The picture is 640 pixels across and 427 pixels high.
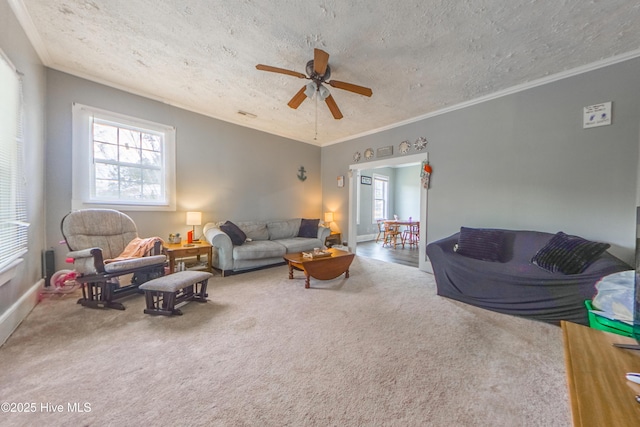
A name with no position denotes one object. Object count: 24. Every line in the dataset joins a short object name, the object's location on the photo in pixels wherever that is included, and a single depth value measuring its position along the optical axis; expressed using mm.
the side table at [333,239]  5242
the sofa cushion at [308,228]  4785
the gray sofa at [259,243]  3475
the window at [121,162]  2985
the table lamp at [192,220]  3625
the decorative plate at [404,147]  4223
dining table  6141
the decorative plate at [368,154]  4824
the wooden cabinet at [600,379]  672
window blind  1762
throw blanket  2695
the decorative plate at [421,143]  4004
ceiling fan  2184
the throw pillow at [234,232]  3760
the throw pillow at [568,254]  2113
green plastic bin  1157
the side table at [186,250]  3182
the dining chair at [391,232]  6340
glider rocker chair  2287
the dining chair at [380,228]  7205
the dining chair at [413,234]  6341
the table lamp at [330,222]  5559
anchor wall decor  5501
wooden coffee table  3012
